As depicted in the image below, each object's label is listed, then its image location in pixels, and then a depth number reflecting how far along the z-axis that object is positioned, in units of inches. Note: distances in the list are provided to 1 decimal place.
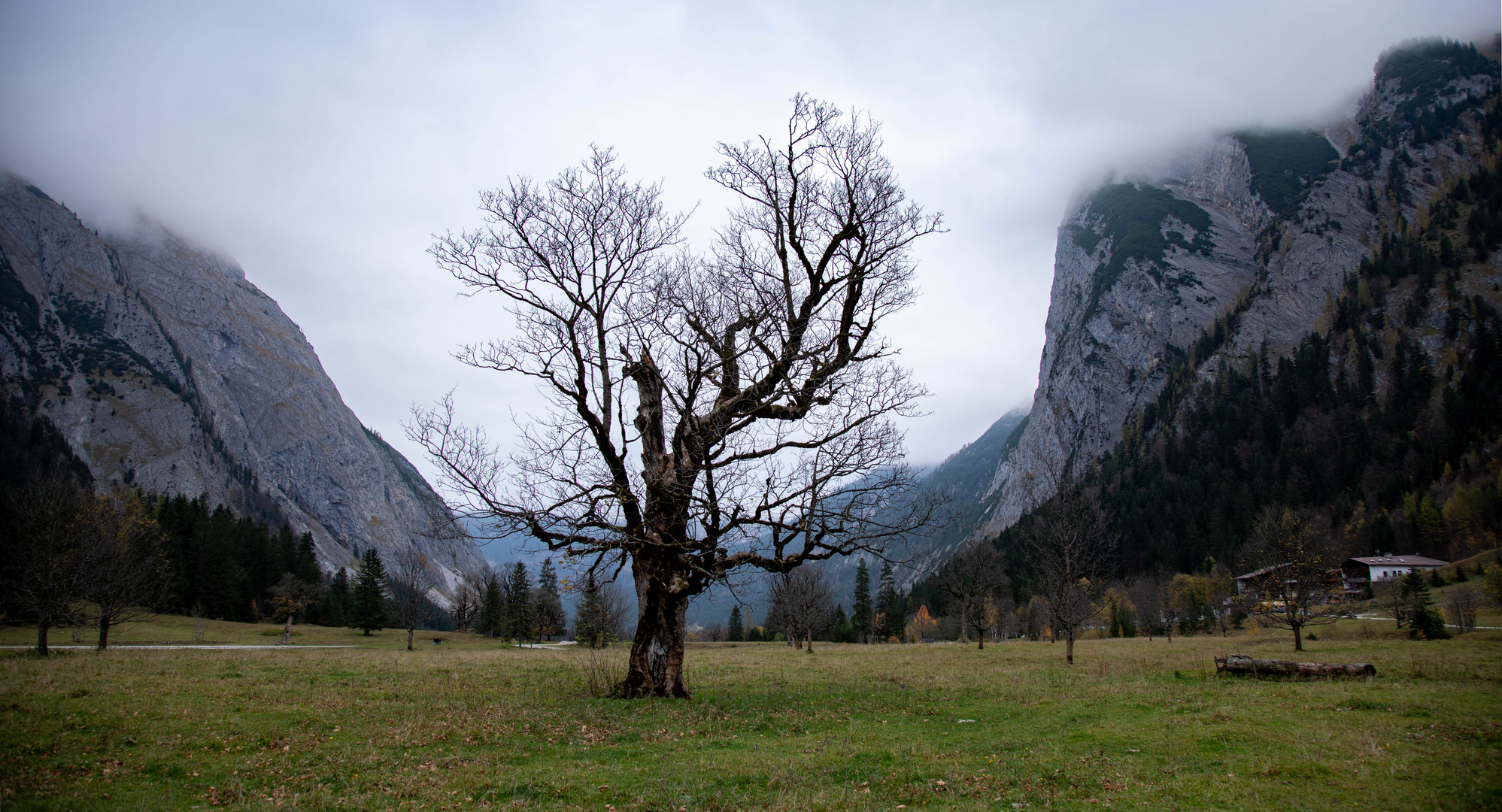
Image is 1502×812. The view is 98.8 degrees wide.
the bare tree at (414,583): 1822.6
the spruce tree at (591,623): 1953.7
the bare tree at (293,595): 2124.8
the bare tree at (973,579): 1898.4
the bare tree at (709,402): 515.5
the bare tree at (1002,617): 2970.0
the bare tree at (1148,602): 2282.2
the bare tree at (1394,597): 1327.5
